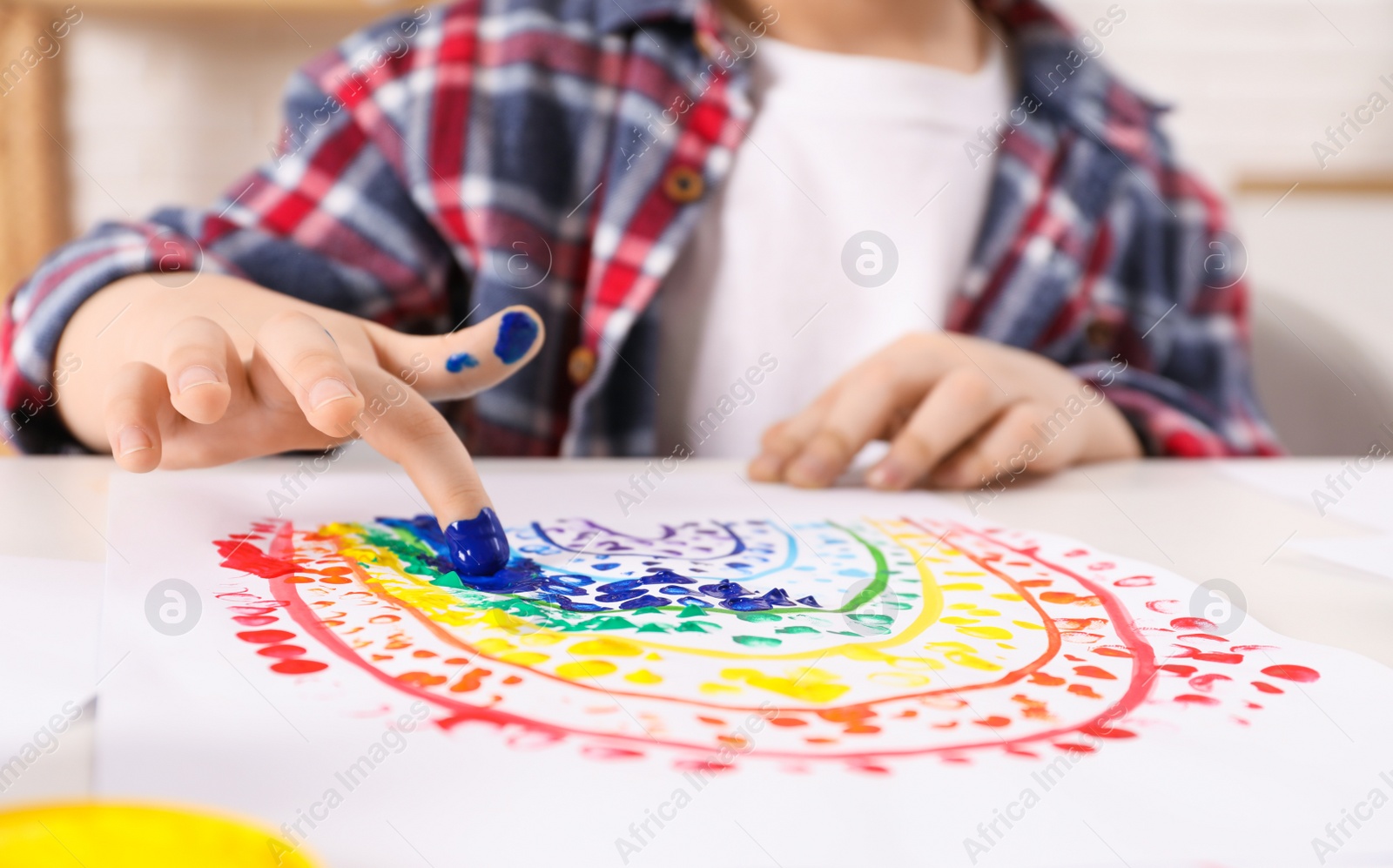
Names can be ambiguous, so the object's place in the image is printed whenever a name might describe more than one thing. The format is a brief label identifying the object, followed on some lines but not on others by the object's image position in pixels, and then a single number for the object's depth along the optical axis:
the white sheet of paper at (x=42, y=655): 0.21
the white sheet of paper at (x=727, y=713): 0.19
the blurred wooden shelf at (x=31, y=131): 1.74
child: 0.53
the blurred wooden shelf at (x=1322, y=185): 1.65
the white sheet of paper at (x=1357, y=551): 0.38
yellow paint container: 0.15
